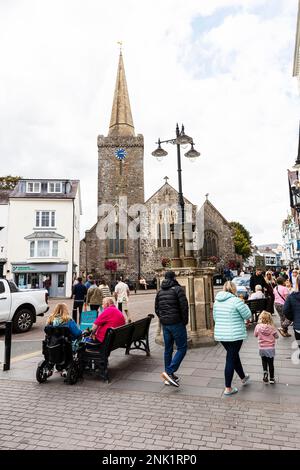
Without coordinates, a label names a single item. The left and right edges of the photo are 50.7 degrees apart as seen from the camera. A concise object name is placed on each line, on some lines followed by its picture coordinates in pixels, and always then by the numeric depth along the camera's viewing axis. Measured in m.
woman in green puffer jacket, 4.82
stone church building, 40.31
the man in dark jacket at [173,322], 5.30
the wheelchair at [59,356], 5.54
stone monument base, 7.98
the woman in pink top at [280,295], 9.51
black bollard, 6.43
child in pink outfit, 5.38
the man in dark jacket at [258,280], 11.28
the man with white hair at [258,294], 10.72
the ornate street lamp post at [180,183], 8.61
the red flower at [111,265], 38.84
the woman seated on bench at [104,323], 5.94
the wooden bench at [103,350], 5.64
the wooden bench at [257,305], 10.51
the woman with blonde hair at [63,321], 5.76
